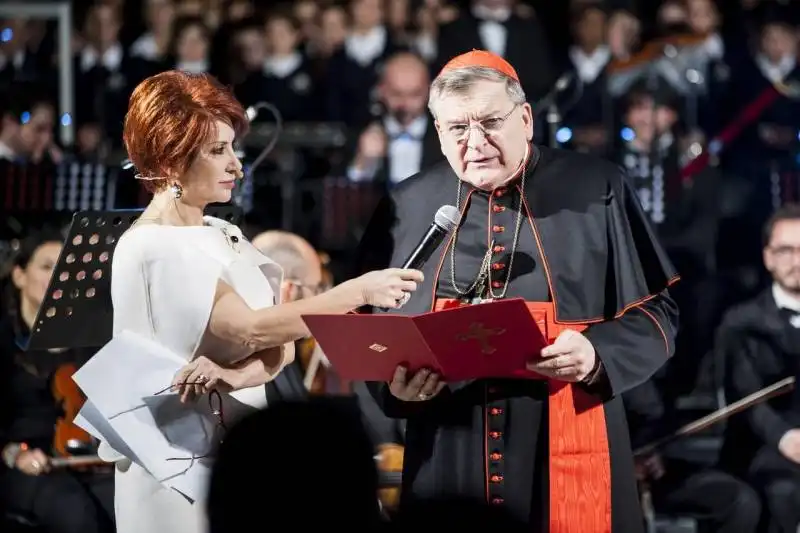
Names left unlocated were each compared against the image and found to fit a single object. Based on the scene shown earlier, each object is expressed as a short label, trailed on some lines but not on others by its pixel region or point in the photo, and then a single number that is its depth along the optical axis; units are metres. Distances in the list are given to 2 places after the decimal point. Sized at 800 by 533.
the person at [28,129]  15.22
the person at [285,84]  17.46
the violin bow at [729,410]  11.12
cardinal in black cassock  6.85
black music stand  7.28
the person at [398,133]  15.34
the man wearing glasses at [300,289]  9.99
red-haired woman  6.63
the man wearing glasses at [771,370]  11.35
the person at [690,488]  11.33
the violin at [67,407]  11.43
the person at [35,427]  11.11
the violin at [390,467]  9.39
